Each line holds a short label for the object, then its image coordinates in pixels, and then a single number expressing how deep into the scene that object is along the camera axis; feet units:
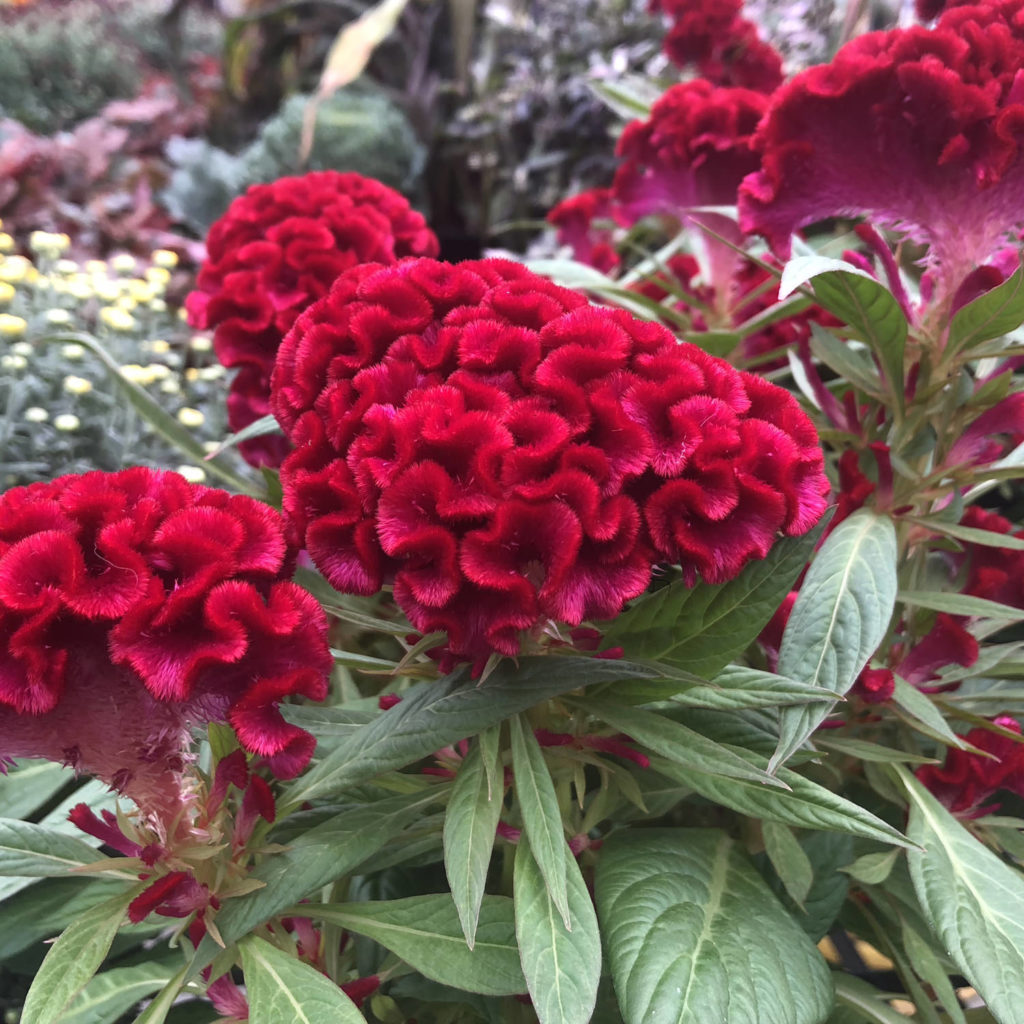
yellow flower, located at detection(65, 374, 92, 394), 5.34
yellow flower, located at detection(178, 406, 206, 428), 5.30
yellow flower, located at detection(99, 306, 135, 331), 5.65
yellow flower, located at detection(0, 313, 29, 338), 5.34
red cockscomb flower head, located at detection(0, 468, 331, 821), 1.79
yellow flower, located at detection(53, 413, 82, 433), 5.18
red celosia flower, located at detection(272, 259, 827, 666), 1.85
